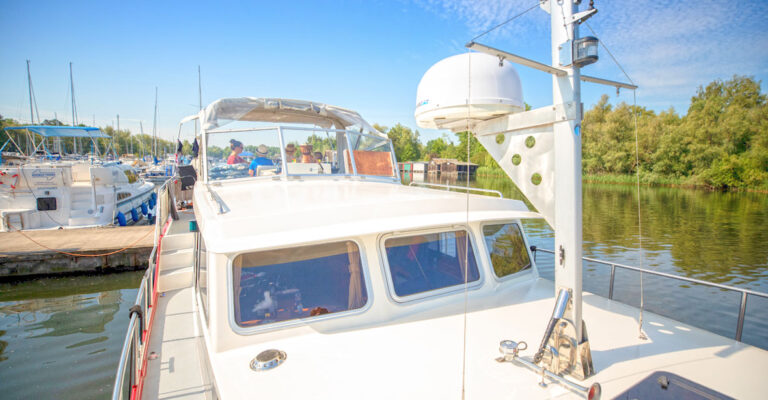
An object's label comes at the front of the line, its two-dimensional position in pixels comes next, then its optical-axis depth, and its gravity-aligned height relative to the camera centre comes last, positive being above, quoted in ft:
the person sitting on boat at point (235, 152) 19.19 +1.68
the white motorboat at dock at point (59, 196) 43.15 -1.04
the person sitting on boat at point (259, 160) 18.83 +1.18
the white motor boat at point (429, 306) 7.66 -3.62
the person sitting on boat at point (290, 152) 18.37 +1.50
